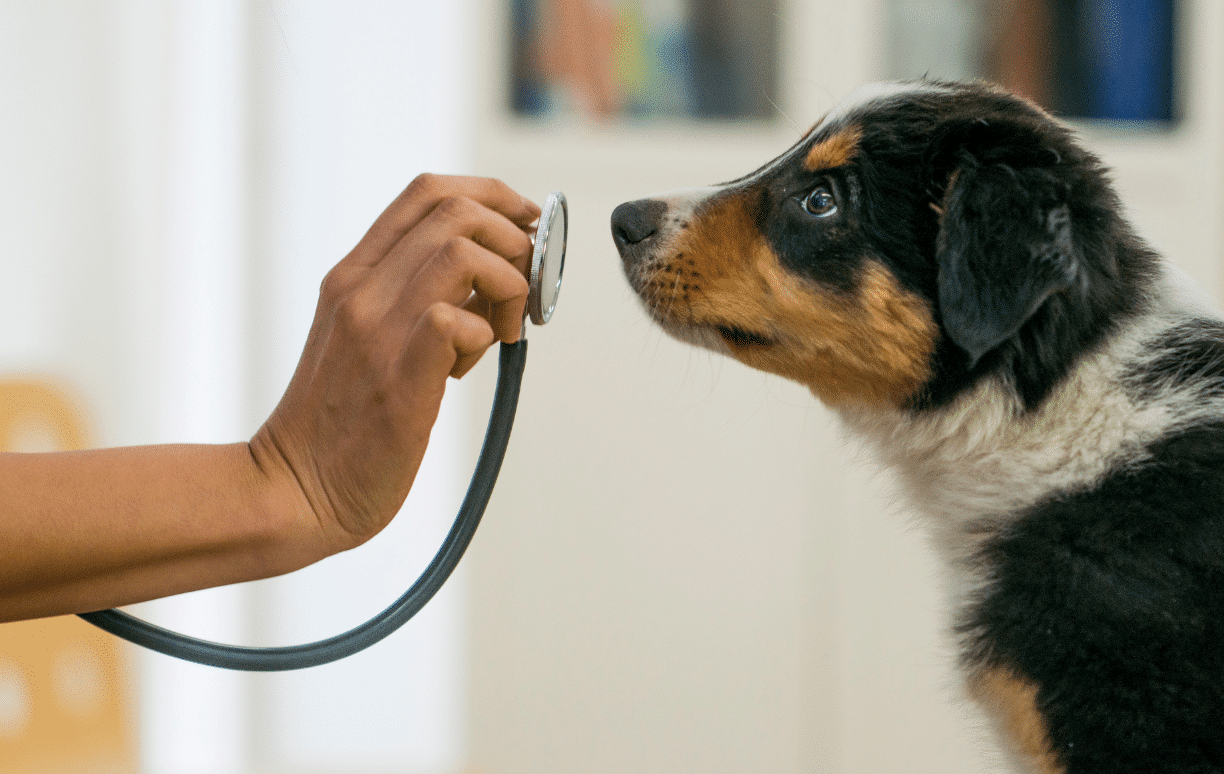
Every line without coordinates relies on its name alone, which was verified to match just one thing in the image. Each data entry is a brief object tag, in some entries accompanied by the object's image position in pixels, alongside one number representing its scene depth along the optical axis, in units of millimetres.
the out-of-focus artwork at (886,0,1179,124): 2097
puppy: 1061
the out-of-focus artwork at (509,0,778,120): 2071
